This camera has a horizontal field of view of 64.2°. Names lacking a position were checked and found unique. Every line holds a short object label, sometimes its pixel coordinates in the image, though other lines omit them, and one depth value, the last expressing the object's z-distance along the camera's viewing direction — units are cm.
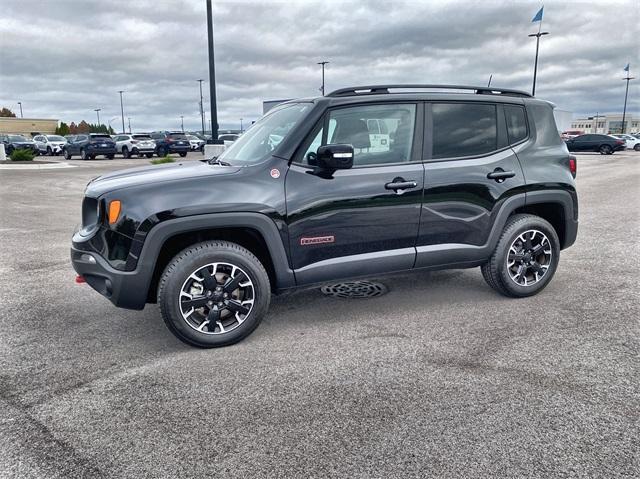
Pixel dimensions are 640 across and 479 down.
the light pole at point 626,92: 7178
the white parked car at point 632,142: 4312
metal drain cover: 508
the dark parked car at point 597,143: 3647
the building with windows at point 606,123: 13888
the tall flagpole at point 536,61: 4363
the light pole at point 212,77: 1781
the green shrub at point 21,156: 2533
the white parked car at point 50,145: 3647
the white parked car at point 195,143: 3758
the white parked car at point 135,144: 2997
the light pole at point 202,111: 7750
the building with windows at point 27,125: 9112
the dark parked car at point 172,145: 2986
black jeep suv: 366
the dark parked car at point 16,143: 3407
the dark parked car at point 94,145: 2956
